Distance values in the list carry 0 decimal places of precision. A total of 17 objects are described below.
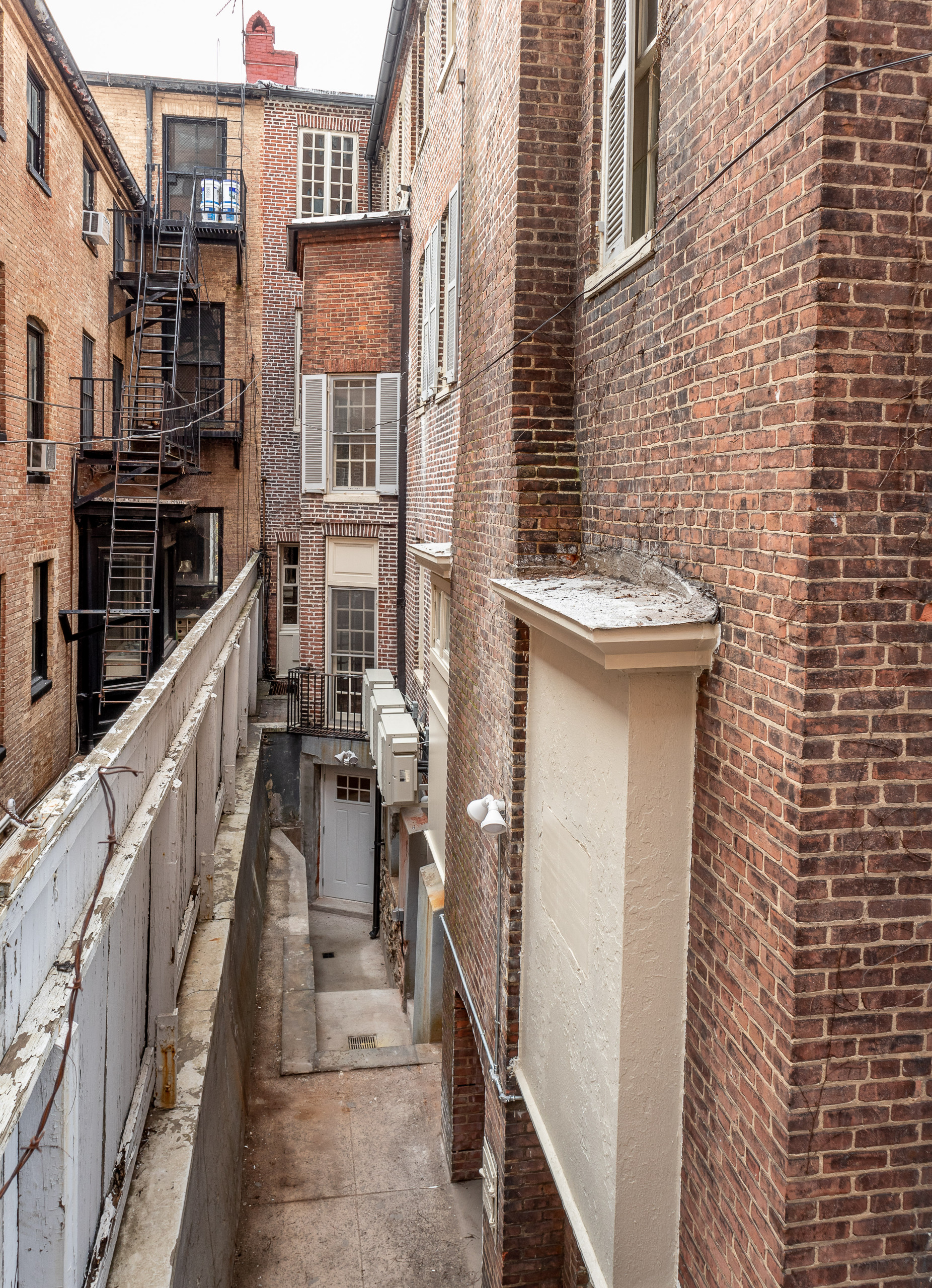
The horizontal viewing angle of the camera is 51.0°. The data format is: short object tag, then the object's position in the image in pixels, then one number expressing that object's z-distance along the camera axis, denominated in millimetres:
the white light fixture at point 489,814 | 5613
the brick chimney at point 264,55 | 21953
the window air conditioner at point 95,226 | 16359
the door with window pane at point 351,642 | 17516
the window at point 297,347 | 21438
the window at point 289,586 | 22203
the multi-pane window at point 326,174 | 21141
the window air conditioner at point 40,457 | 13789
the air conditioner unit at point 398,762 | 12406
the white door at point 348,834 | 18266
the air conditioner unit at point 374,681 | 15570
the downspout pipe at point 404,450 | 15086
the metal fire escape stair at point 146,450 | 16281
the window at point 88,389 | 17109
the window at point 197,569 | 22203
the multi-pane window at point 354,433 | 16406
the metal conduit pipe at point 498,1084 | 5836
